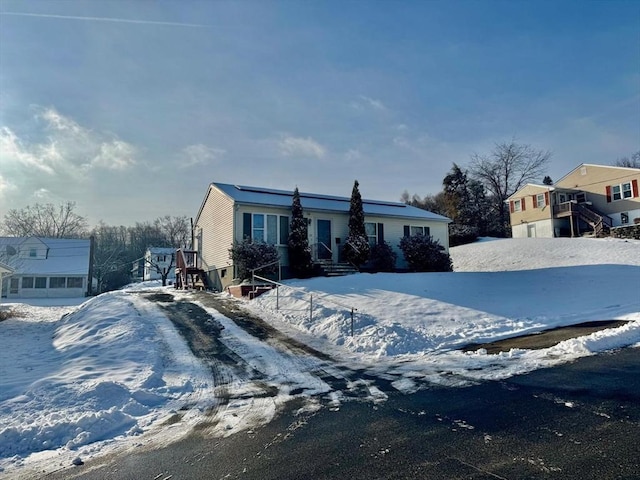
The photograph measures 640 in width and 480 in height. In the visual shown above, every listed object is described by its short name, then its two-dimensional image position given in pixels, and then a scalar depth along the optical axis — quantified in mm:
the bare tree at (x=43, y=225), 51156
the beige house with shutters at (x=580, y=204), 32625
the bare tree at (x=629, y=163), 55500
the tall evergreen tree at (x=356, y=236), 19156
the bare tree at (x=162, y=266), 45162
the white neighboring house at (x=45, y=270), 35750
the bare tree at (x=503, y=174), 47219
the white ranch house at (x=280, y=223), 18453
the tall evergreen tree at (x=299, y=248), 17906
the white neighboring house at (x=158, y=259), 60344
